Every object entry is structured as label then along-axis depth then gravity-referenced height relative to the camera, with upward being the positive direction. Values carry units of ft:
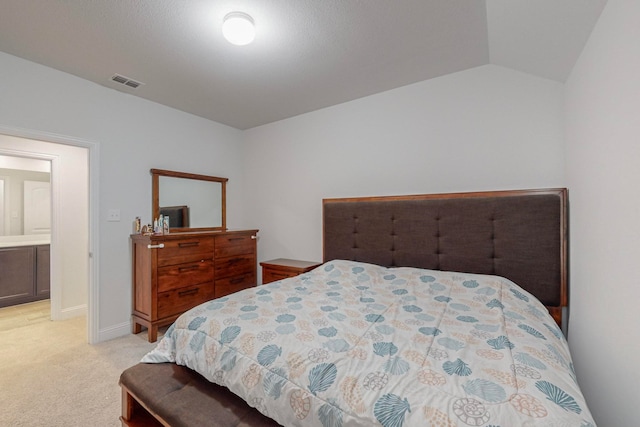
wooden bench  3.42 -2.52
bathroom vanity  12.07 -2.59
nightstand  9.68 -1.97
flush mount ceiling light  5.53 +3.73
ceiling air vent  8.21 +4.03
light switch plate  9.01 -0.05
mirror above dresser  10.33 +0.54
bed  2.72 -1.78
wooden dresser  8.77 -2.07
